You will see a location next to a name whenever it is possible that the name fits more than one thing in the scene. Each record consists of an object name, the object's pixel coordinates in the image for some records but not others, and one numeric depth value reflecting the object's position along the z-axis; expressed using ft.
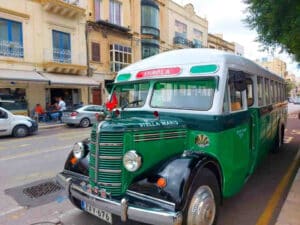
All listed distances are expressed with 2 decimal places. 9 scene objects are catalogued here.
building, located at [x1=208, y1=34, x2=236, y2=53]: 138.15
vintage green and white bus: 10.50
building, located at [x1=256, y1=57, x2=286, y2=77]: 265.34
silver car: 54.60
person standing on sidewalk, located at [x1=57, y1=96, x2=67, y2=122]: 62.66
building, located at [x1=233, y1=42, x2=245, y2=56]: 165.58
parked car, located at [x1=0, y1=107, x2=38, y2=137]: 41.88
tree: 20.08
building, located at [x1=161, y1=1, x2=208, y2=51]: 105.09
